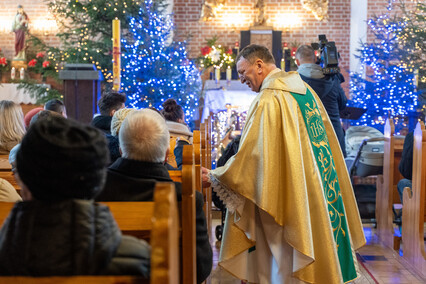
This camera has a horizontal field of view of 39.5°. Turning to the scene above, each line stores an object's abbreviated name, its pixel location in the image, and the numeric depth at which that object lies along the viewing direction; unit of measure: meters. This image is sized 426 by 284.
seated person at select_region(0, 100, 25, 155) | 4.30
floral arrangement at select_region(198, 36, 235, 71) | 11.95
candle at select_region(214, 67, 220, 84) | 11.05
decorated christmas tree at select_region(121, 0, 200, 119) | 9.82
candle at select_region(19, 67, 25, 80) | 12.34
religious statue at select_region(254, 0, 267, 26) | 12.70
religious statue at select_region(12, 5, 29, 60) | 12.74
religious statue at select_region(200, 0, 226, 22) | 12.81
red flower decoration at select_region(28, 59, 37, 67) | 12.50
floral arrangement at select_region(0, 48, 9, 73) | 12.71
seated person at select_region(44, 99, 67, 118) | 4.98
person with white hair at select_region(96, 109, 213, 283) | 2.28
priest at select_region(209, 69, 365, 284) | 3.28
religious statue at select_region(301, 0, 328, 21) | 12.84
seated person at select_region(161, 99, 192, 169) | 4.29
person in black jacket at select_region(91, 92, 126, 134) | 4.30
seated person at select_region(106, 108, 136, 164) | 3.58
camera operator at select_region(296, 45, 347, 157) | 5.04
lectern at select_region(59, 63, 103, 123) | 7.65
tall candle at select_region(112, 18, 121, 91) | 6.36
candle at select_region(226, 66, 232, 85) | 11.15
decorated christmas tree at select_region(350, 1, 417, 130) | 9.77
